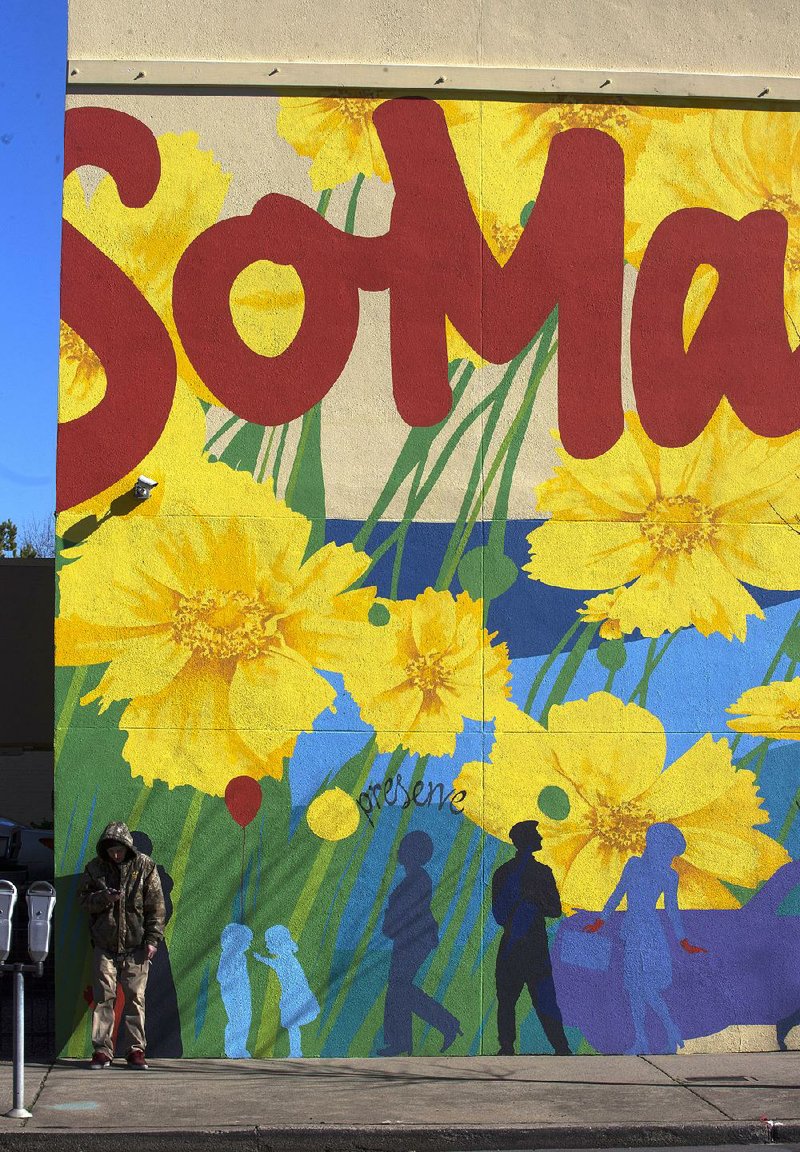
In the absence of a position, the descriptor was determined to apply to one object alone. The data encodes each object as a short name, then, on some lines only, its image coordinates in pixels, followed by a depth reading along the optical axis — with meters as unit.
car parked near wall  17.49
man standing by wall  9.02
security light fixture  9.30
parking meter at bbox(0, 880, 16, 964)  7.75
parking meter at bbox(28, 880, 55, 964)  7.93
